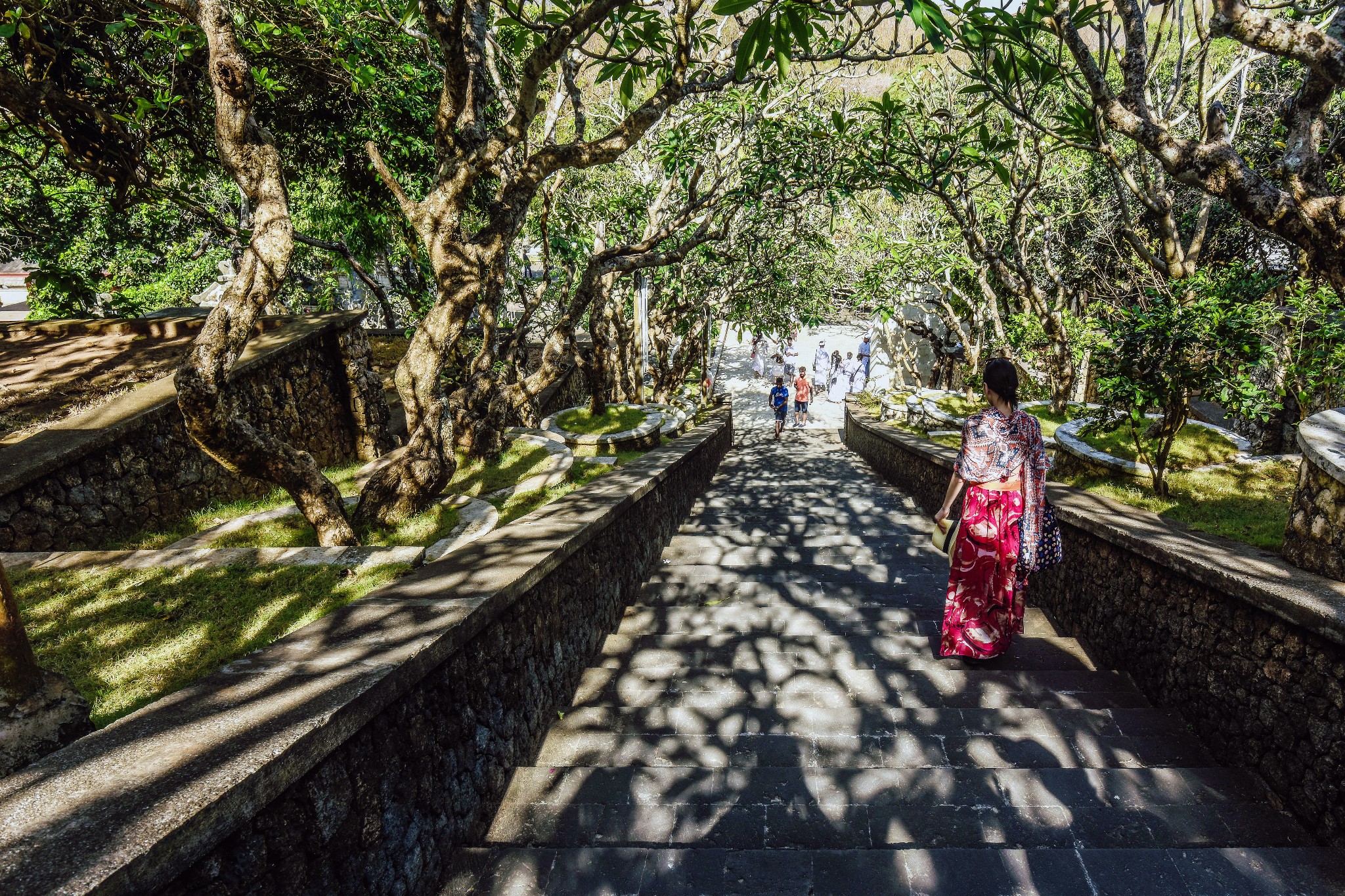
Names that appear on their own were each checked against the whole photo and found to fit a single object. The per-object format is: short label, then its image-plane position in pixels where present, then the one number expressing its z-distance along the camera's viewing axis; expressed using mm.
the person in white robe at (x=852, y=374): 26756
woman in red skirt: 3906
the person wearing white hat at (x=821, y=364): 26984
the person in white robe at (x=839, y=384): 26703
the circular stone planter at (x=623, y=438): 9891
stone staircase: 2295
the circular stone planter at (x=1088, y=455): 5965
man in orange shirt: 19375
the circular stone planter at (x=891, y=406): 15541
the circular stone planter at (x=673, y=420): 11359
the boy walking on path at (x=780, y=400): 17797
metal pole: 11414
